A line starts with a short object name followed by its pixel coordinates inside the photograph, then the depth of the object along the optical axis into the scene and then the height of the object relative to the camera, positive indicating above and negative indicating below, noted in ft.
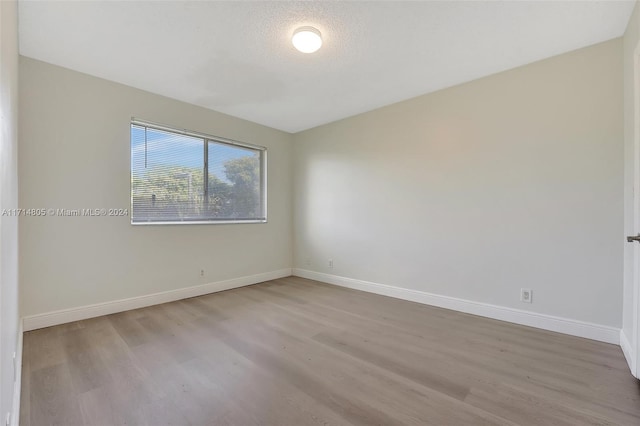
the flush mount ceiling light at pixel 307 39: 7.11 +4.55
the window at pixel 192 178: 10.70 +1.50
